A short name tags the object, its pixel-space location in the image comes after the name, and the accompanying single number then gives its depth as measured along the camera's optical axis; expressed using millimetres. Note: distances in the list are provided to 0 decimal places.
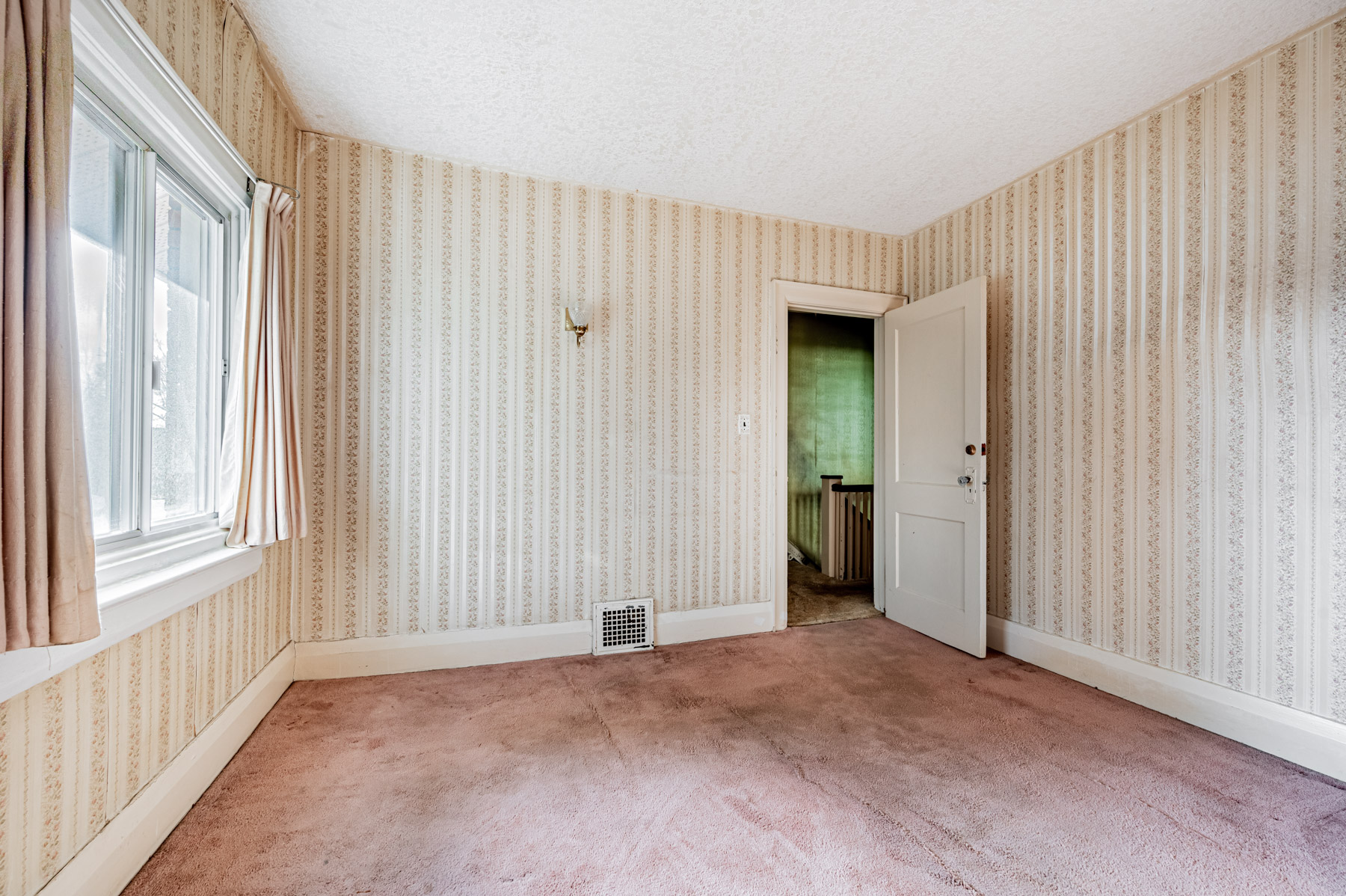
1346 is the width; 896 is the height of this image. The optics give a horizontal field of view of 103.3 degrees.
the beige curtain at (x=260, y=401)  1896
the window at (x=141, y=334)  1347
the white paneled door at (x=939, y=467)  2912
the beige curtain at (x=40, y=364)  870
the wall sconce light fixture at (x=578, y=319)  2896
